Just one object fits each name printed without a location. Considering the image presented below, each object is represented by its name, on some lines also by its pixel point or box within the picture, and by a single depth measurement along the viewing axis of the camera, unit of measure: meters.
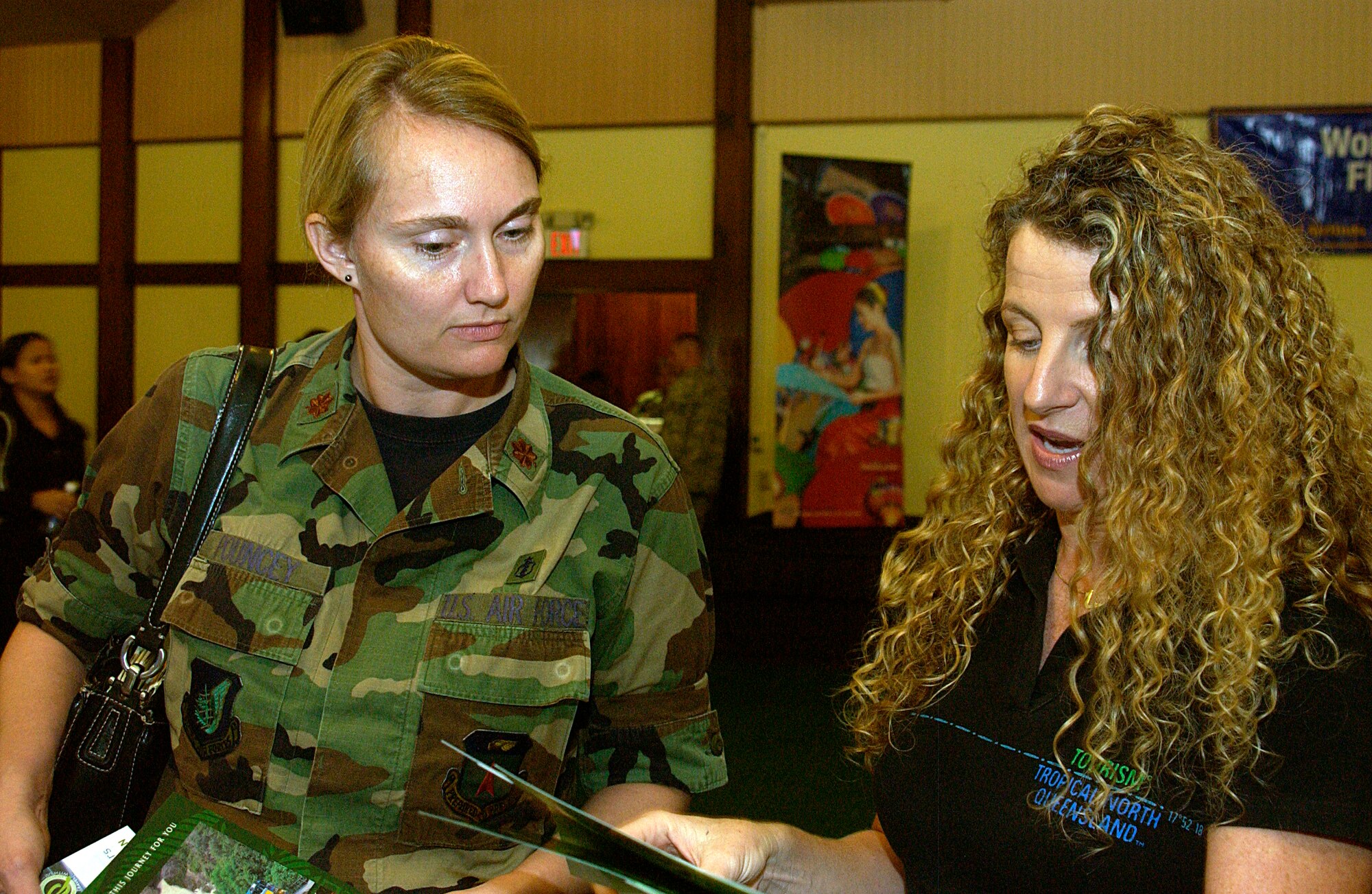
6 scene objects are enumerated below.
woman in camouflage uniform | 1.30
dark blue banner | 6.91
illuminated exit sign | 7.60
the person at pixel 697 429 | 6.33
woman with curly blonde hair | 0.98
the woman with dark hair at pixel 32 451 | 4.46
